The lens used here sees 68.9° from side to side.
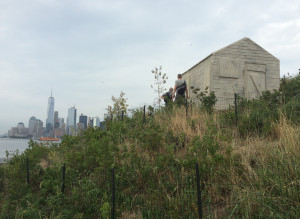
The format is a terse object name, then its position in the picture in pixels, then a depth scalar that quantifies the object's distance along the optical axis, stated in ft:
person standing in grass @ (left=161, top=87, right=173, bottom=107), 32.51
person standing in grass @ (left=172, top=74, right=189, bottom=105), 31.91
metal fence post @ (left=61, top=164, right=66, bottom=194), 14.78
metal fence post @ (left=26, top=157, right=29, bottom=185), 15.92
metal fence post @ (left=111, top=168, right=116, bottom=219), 12.02
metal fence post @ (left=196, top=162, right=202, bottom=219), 9.95
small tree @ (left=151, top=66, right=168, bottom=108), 36.86
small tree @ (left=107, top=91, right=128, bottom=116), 41.88
